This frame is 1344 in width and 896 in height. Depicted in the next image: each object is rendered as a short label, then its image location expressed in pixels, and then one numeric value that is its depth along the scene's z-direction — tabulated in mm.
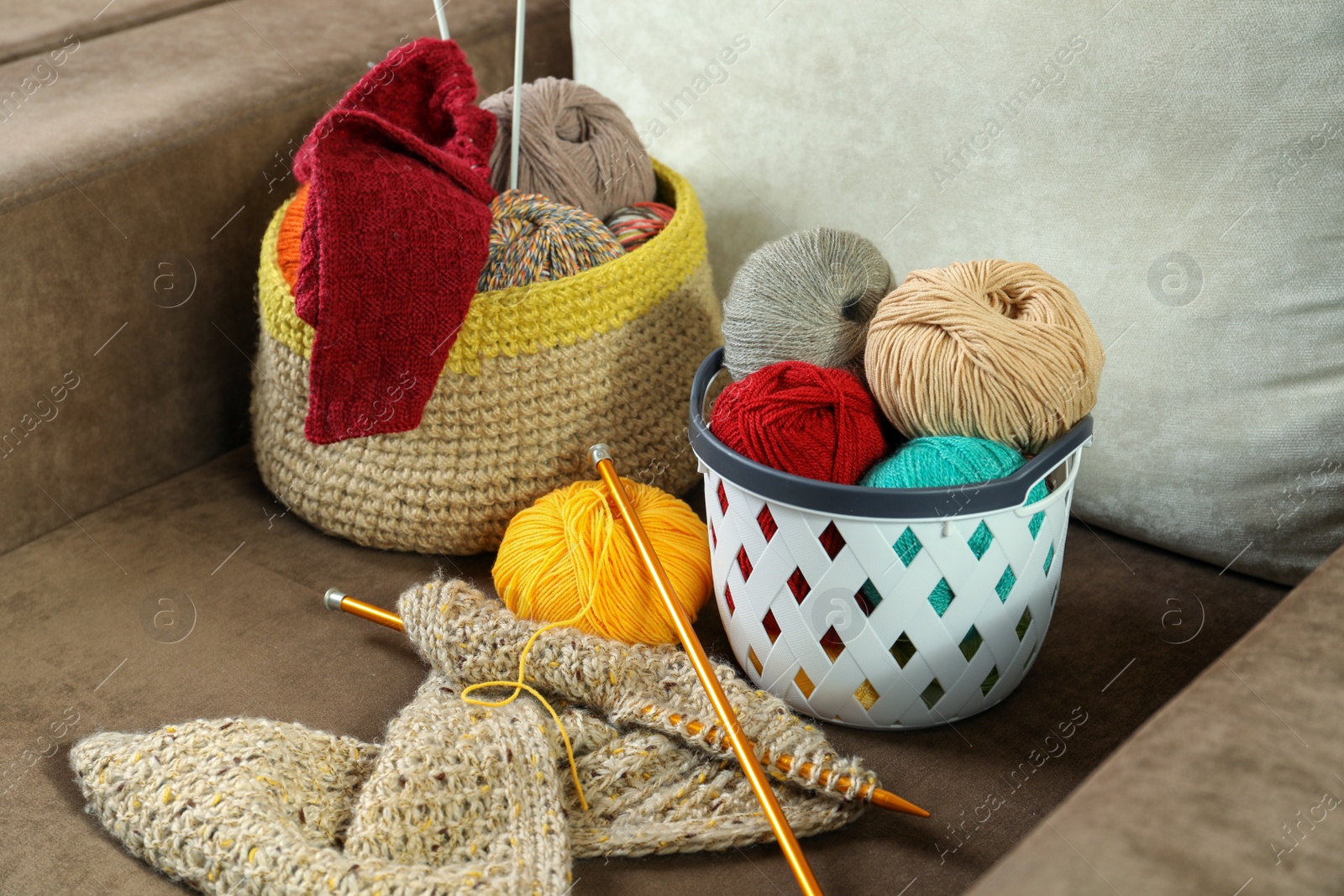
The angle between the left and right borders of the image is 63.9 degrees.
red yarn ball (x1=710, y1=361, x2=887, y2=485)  657
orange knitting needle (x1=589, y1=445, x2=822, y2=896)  565
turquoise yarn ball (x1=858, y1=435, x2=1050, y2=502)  633
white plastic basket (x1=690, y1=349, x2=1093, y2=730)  620
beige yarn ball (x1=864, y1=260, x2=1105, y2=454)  646
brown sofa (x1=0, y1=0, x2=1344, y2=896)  399
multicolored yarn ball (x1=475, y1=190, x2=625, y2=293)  830
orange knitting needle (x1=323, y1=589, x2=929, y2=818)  603
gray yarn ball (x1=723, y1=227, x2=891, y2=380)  736
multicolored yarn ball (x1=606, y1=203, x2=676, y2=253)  926
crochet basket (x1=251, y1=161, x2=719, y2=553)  829
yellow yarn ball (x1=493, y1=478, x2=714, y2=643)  752
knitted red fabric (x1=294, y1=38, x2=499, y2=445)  751
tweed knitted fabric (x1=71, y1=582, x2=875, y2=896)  572
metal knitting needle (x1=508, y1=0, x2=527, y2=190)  890
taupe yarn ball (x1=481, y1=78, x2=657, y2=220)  928
